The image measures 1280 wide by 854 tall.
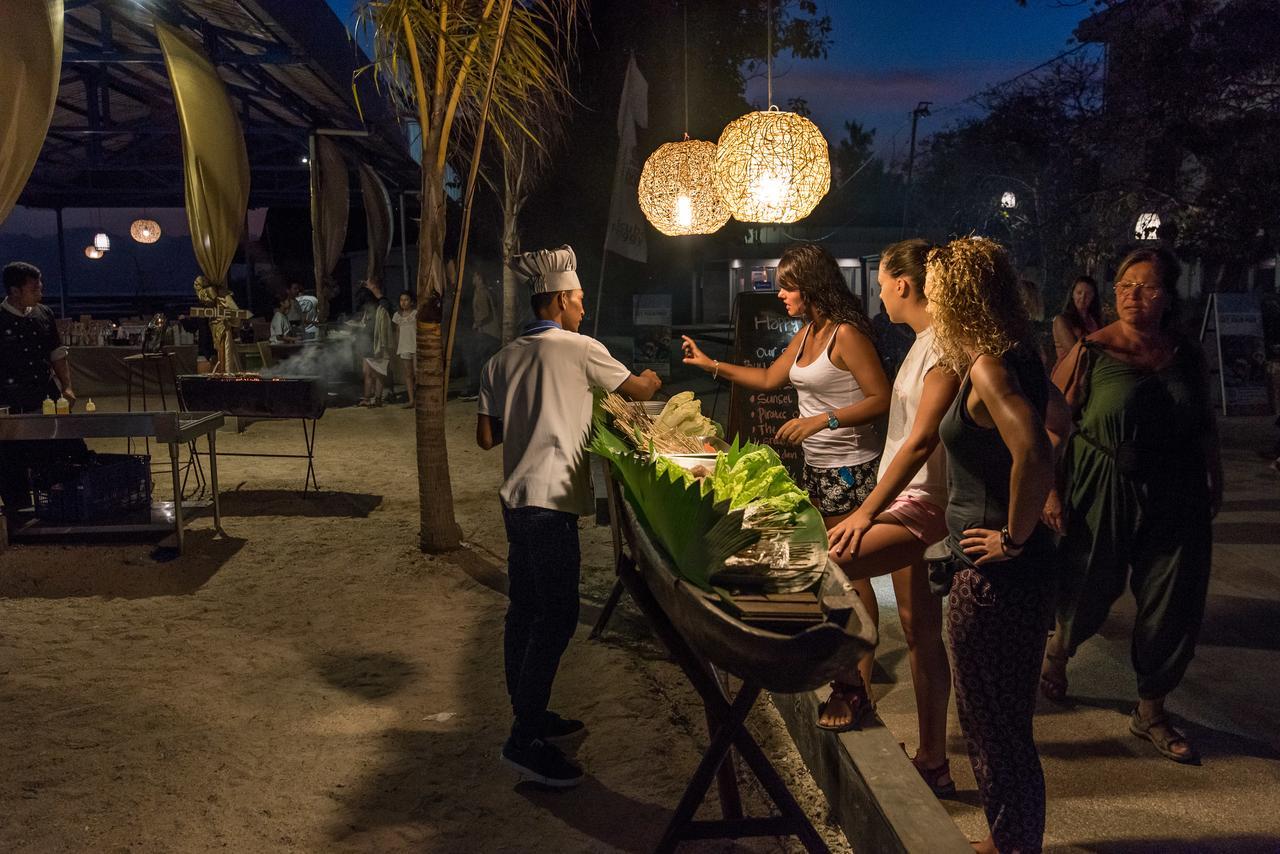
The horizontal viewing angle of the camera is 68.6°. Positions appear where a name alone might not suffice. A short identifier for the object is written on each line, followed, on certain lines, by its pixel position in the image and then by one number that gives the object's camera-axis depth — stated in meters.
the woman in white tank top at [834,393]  3.98
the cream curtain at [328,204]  14.69
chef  3.64
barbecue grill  9.01
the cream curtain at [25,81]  4.39
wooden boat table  2.19
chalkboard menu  7.14
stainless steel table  6.46
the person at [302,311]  18.72
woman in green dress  3.83
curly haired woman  2.66
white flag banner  8.80
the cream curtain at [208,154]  8.00
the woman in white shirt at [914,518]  3.18
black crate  7.11
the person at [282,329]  17.48
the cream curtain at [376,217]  16.95
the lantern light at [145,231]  23.00
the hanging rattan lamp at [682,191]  8.13
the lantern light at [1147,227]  13.23
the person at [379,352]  15.81
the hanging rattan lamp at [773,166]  6.21
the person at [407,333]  15.76
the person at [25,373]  7.17
